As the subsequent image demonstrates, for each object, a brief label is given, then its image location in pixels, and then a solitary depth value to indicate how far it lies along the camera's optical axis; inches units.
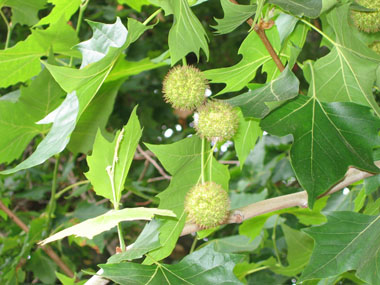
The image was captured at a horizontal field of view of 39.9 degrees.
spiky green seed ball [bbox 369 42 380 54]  14.9
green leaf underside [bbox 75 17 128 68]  11.9
